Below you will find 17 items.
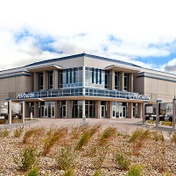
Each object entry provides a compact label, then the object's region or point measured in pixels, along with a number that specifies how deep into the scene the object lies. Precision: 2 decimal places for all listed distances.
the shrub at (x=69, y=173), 3.94
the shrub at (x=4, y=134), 9.66
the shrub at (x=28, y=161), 4.82
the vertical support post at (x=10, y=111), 18.59
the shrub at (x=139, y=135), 8.14
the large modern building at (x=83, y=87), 30.28
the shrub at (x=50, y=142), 6.25
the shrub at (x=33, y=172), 3.78
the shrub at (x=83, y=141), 6.95
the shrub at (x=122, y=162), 5.13
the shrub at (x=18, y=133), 9.51
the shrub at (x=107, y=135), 7.81
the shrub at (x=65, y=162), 4.93
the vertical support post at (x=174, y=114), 16.22
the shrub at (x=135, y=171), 3.95
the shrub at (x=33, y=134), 7.99
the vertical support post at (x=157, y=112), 18.00
